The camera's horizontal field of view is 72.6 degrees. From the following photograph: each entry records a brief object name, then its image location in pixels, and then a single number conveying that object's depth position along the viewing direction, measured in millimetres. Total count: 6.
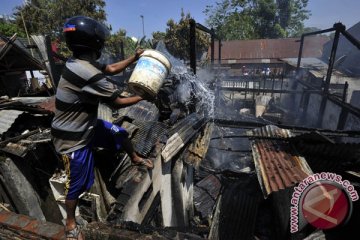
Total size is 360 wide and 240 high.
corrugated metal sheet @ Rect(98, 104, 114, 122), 5071
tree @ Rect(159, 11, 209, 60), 33469
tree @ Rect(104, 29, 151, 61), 30125
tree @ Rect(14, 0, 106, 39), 25500
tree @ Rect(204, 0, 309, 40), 45156
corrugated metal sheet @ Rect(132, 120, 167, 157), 4147
